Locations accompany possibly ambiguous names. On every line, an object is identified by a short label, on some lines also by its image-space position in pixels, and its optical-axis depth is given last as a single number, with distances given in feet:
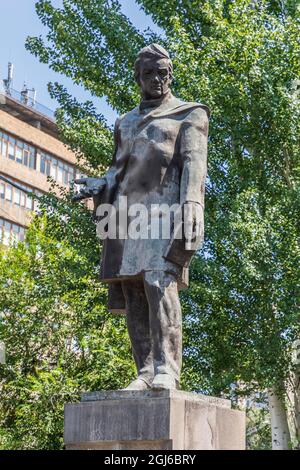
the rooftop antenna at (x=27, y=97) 234.79
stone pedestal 26.09
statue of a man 28.17
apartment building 204.23
